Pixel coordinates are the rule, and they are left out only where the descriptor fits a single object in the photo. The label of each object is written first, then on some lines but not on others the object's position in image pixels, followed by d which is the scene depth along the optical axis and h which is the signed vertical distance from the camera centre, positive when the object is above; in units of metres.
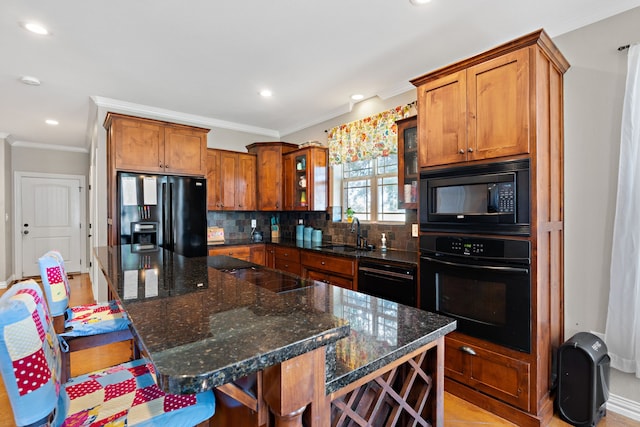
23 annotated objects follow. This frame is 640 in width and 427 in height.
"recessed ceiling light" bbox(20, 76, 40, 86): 3.19 +1.36
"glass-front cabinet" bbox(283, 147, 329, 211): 4.29 +0.45
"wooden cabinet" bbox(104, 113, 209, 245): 3.49 +0.74
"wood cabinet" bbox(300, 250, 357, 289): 3.21 -0.63
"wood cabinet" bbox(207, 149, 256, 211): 4.50 +0.47
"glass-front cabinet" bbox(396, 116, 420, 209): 3.07 +0.48
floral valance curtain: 3.41 +0.87
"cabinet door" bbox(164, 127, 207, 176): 3.85 +0.77
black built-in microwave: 1.97 +0.08
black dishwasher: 2.63 -0.62
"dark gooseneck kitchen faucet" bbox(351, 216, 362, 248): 3.78 -0.29
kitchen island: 0.57 -0.28
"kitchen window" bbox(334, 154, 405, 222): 3.69 +0.29
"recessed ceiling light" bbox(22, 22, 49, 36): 2.31 +1.38
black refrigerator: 3.50 +0.01
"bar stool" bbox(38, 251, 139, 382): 1.57 -0.58
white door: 6.20 -0.13
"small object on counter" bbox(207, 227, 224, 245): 4.62 -0.34
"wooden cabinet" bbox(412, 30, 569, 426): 1.93 +0.38
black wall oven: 1.97 -0.51
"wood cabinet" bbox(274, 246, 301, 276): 4.05 -0.63
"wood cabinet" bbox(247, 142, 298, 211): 4.76 +0.58
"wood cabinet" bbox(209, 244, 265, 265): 4.24 -0.54
